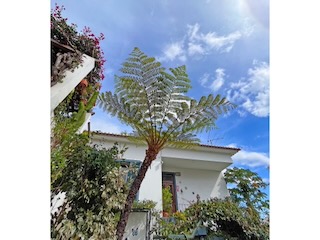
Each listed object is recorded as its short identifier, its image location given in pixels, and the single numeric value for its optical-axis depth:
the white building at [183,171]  3.54
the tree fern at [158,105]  1.94
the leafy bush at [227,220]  2.35
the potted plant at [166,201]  3.69
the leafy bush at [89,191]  1.41
